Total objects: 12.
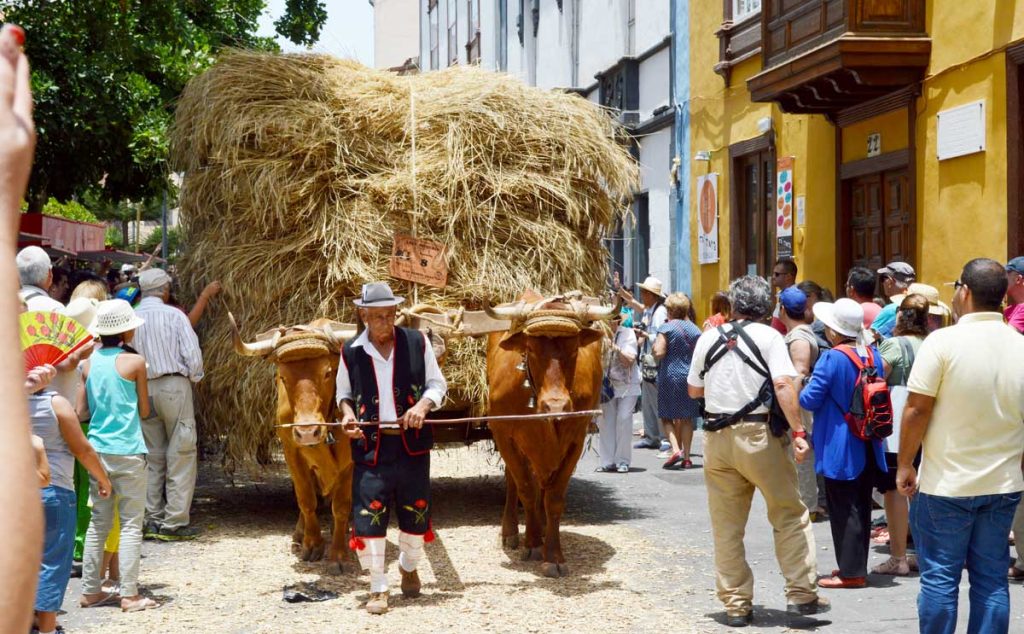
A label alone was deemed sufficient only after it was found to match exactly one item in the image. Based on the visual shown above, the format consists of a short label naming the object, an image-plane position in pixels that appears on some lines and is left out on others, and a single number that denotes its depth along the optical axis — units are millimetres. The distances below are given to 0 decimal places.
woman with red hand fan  5473
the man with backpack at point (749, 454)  6637
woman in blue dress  12992
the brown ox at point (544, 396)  7922
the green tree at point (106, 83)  12932
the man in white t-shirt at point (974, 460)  5215
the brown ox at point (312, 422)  7840
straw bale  9102
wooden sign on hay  9016
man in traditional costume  7113
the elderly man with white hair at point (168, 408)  8953
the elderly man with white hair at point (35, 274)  6640
